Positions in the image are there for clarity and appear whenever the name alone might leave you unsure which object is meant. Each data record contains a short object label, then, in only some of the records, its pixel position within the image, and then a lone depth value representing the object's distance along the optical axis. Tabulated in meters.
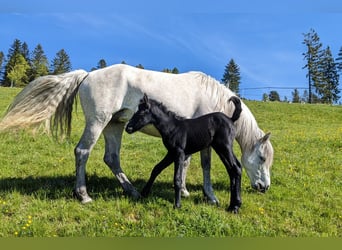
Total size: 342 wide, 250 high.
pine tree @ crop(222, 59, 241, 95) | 72.84
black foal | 5.17
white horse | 5.93
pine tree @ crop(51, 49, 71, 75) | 86.50
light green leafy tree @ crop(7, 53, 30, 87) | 65.27
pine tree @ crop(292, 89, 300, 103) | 58.28
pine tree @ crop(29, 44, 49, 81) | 75.50
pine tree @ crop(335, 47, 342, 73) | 68.05
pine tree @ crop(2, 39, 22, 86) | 76.06
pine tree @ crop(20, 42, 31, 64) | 86.42
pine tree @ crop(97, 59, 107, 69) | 96.76
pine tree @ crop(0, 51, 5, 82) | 86.41
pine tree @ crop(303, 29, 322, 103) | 61.44
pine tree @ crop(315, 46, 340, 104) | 62.81
